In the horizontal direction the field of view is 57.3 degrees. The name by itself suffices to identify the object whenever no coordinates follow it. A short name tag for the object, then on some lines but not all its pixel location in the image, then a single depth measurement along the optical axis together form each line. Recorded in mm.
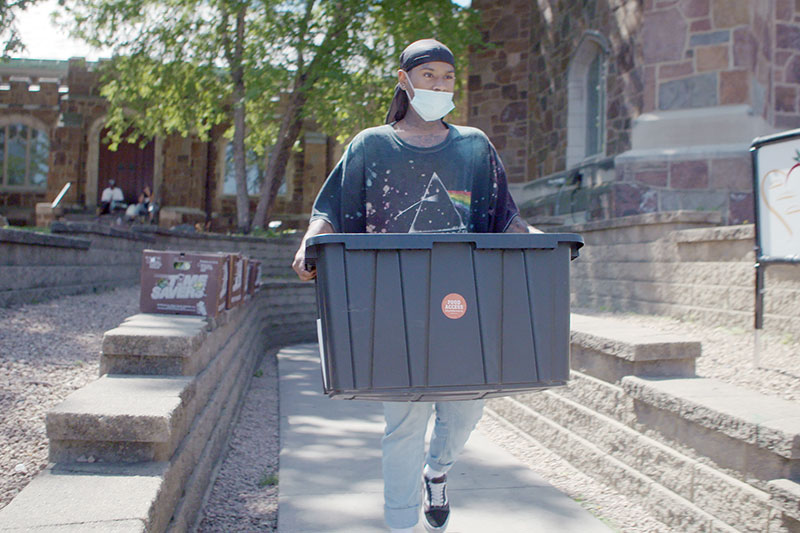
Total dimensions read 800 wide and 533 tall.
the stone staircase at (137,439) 2195
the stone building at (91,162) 24359
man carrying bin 2734
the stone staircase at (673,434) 2764
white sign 4410
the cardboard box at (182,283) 4871
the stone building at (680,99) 9438
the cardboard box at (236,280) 5735
